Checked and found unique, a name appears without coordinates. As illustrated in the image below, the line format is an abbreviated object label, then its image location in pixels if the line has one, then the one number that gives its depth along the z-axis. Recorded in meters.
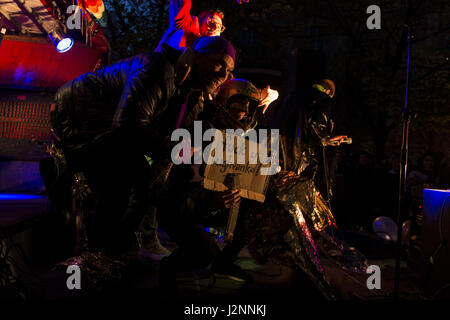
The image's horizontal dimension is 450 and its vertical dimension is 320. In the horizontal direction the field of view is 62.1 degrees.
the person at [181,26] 3.33
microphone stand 2.85
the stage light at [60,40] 4.59
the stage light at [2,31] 4.58
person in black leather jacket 2.23
